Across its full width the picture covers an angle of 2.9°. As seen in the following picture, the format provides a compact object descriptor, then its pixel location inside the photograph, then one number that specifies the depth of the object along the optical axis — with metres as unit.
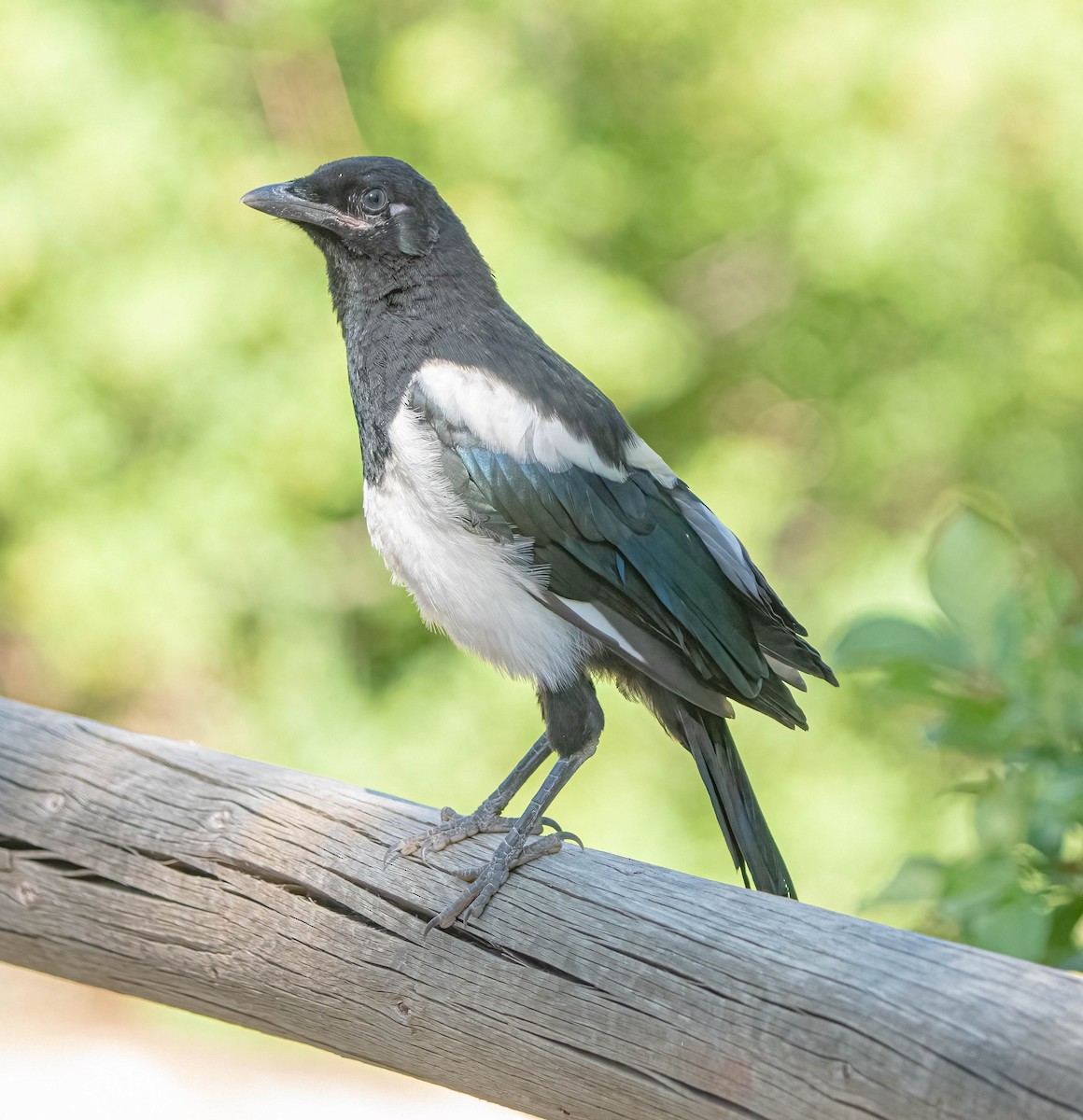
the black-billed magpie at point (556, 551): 6.37
